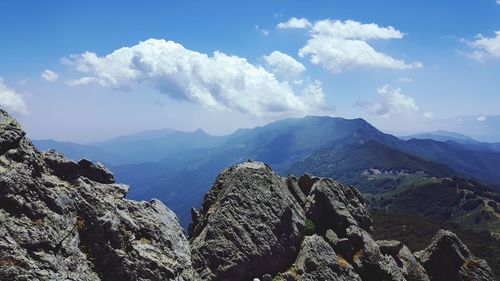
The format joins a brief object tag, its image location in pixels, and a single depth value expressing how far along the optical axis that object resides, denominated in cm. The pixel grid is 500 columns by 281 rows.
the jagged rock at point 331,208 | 4078
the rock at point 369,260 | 3700
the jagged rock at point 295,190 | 4456
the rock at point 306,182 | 4943
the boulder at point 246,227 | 3148
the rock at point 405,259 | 4131
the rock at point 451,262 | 4394
